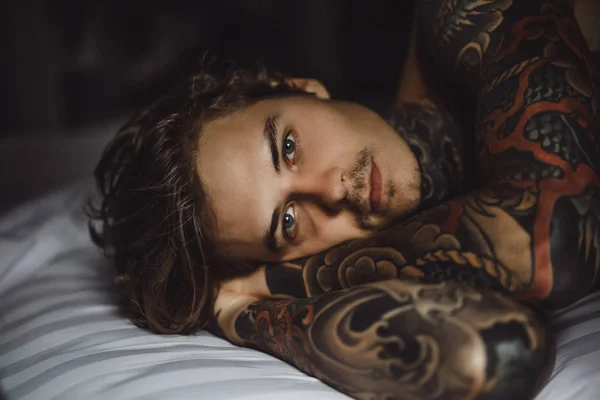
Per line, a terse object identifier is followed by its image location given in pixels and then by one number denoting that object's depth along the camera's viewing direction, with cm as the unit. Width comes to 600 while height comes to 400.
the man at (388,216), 67
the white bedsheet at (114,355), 74
